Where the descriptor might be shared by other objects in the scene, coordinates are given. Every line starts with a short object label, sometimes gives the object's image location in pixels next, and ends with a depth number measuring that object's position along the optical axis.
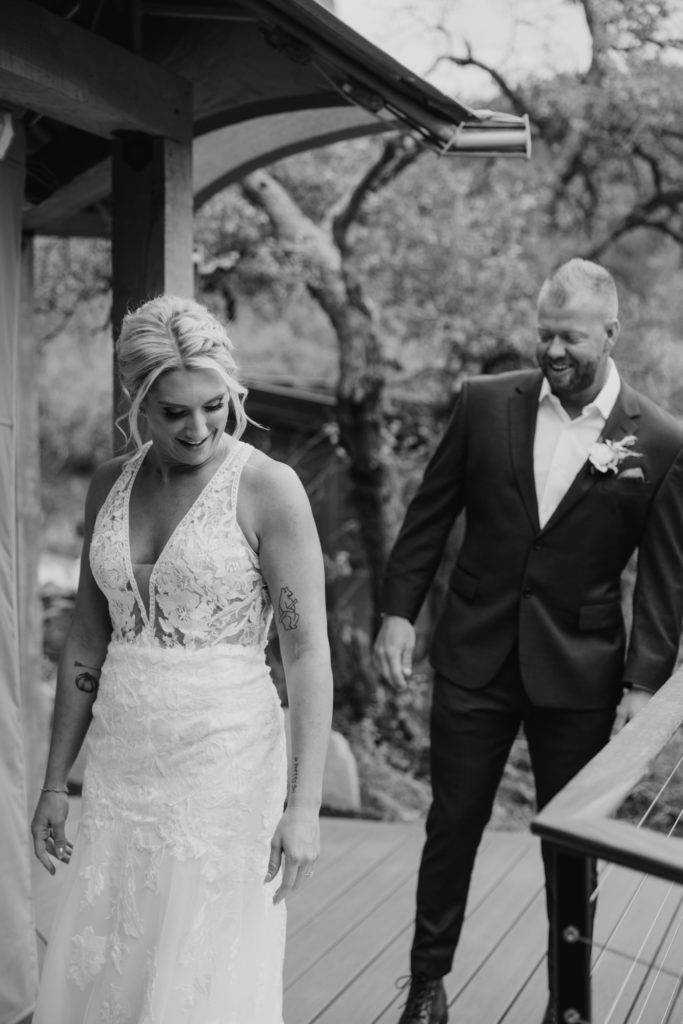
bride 2.28
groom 3.05
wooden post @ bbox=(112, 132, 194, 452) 3.38
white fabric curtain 3.04
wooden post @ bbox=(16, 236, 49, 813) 4.91
